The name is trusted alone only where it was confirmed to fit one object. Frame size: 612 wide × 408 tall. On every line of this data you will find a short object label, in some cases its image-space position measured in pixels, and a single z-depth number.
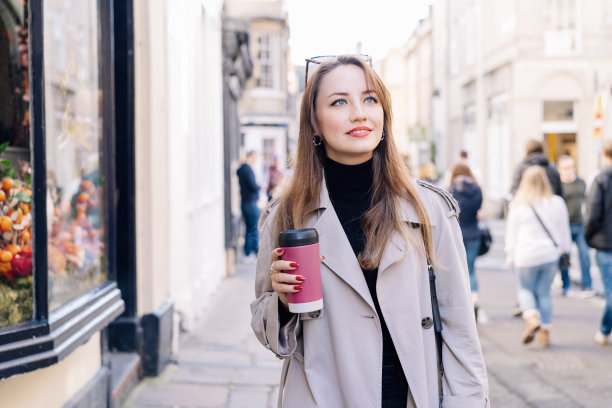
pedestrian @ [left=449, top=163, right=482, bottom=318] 7.99
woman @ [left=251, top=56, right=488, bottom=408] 2.17
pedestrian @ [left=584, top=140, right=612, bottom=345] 6.98
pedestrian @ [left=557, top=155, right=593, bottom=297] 9.86
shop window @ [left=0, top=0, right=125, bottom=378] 3.36
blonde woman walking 7.06
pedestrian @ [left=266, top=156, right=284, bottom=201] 18.34
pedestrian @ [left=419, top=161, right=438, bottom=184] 9.84
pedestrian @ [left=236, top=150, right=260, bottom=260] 12.93
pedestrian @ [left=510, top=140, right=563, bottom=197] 9.29
